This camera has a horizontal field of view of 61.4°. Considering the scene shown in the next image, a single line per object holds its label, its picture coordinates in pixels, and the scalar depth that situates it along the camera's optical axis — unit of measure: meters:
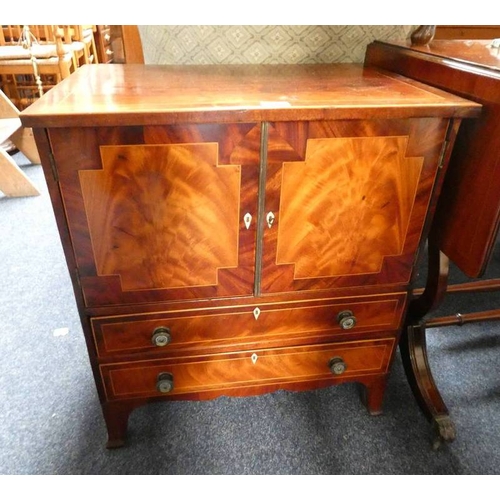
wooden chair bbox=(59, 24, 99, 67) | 2.99
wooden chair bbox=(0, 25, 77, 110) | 2.80
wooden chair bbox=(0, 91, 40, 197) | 2.37
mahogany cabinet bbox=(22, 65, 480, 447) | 0.73
